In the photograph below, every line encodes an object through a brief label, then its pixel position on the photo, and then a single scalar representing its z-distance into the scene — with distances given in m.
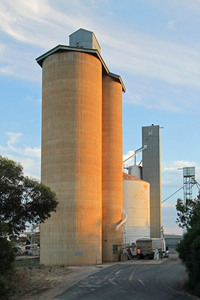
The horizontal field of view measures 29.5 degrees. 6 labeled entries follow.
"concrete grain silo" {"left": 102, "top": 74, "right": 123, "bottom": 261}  51.31
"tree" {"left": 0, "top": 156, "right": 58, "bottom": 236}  24.89
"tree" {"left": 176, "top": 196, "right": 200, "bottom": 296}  21.59
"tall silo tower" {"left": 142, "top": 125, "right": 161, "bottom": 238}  69.75
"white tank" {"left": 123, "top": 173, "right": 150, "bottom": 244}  58.94
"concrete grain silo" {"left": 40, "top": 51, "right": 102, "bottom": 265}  43.06
